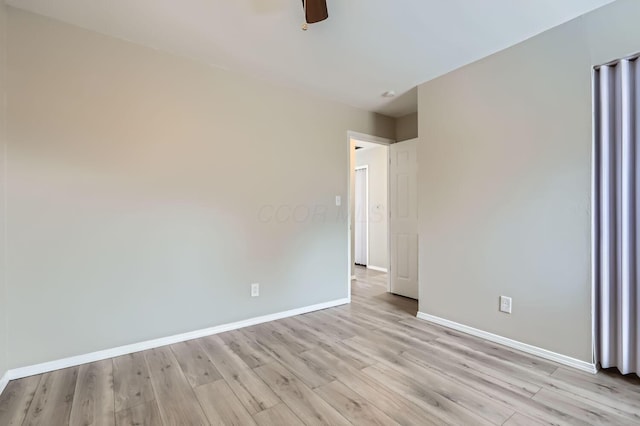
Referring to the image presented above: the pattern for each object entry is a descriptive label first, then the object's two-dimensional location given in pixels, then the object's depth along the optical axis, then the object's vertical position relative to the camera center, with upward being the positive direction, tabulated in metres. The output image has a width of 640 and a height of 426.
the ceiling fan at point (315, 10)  1.62 +1.10
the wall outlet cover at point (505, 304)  2.51 -0.82
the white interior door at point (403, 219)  3.93 -0.15
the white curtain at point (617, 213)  1.96 -0.05
